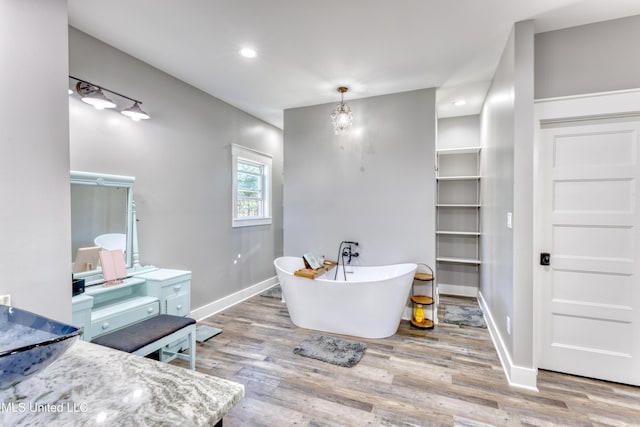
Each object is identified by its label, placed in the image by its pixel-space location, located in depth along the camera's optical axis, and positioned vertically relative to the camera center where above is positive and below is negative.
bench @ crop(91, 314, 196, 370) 1.94 -0.87
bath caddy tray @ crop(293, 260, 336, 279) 3.21 -0.69
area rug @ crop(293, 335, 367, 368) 2.65 -1.33
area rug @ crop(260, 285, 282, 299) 4.56 -1.31
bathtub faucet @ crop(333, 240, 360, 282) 3.89 -0.55
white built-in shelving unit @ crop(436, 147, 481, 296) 4.57 -0.16
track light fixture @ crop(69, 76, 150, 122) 2.34 +0.93
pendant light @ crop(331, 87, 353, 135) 3.42 +1.08
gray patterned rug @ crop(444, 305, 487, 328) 3.51 -1.33
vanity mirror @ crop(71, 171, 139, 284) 2.36 -0.07
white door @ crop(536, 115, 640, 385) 2.21 -0.28
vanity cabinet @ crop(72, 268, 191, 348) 2.03 -0.75
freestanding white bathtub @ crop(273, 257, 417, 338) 3.03 -0.99
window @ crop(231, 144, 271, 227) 4.26 +0.39
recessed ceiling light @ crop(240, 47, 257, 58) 2.70 +1.47
